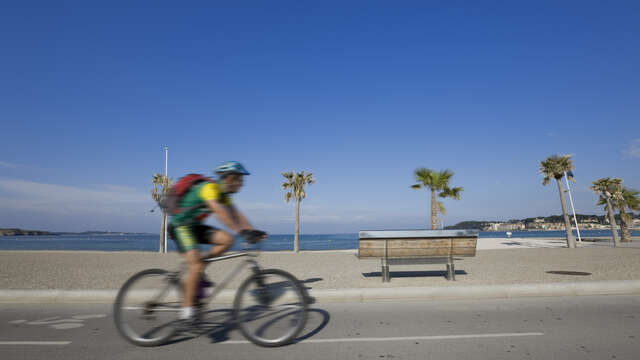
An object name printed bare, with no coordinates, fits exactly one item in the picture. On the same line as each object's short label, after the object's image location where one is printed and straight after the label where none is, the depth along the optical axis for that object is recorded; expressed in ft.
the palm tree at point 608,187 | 112.37
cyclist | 13.10
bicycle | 13.96
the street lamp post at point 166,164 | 128.26
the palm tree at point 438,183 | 105.70
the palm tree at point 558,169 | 94.53
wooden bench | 30.71
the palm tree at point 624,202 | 114.71
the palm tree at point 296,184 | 129.80
